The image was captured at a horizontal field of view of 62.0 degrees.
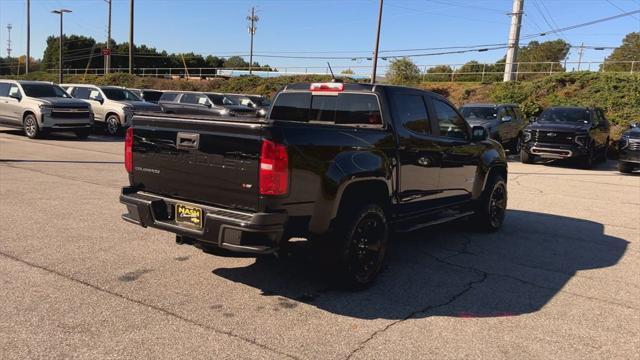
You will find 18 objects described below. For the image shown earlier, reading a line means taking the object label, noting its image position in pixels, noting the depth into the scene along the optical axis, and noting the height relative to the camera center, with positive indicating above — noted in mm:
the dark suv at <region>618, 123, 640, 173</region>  14922 -312
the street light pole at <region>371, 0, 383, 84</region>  33062 +4145
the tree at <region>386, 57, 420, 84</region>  44669 +4243
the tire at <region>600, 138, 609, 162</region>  18689 -599
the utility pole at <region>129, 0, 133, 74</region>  35416 +4592
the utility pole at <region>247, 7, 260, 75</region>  77812 +12430
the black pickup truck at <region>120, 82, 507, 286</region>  4004 -527
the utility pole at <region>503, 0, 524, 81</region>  35406 +5975
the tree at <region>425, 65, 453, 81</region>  42938 +3955
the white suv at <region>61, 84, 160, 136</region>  19656 -263
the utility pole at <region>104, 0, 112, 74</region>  50219 +5760
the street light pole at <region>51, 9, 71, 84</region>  51281 +7617
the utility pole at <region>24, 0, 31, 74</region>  57512 +6429
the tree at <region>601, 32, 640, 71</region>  75688 +13009
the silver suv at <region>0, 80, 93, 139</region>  17047 -619
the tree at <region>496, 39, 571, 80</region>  92188 +14089
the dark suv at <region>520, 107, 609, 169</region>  16188 -85
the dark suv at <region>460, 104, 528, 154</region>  17967 +232
